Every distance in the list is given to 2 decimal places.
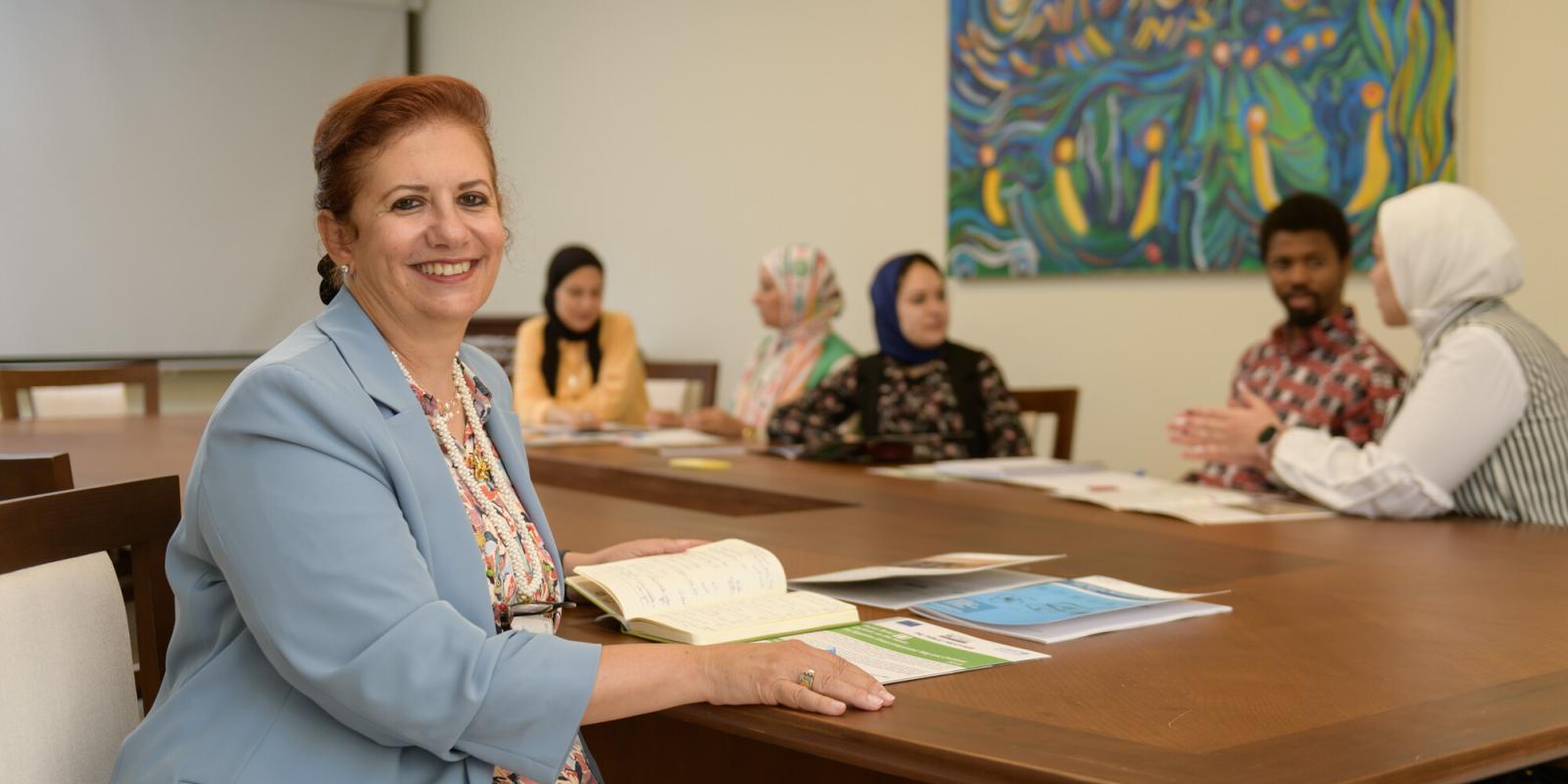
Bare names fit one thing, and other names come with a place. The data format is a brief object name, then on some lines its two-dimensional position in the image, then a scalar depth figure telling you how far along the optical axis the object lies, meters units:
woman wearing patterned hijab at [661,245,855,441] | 4.68
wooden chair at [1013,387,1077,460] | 3.90
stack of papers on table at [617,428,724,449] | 3.72
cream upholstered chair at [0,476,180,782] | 1.21
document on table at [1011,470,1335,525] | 2.41
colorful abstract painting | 3.67
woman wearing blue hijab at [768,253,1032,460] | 3.82
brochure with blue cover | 1.49
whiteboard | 6.32
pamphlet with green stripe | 1.32
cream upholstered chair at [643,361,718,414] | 5.28
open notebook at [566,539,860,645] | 1.44
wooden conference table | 1.09
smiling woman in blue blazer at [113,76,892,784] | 1.15
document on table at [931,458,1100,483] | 2.94
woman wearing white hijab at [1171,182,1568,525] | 2.36
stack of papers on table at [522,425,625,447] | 3.76
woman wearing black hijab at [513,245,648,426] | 5.14
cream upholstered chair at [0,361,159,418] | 4.42
